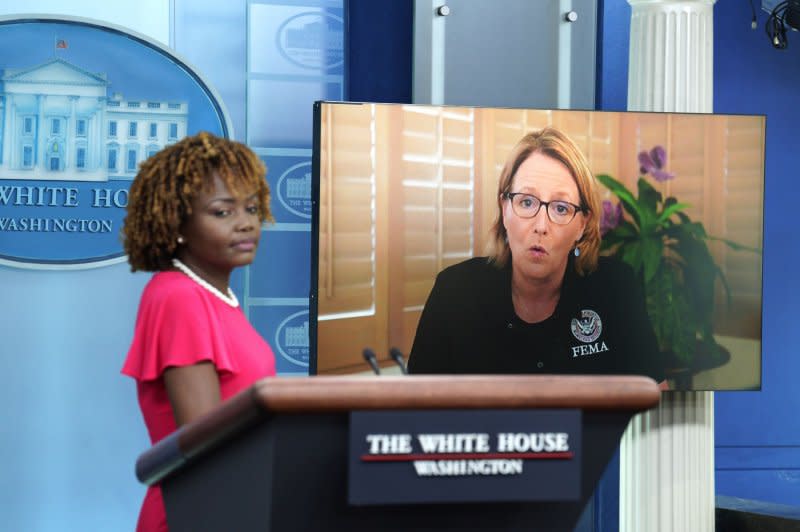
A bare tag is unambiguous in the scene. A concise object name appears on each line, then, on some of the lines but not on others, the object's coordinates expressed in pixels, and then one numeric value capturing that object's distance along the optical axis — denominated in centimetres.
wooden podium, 289
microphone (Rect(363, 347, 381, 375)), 382
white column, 649
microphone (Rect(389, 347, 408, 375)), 398
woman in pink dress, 395
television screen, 610
